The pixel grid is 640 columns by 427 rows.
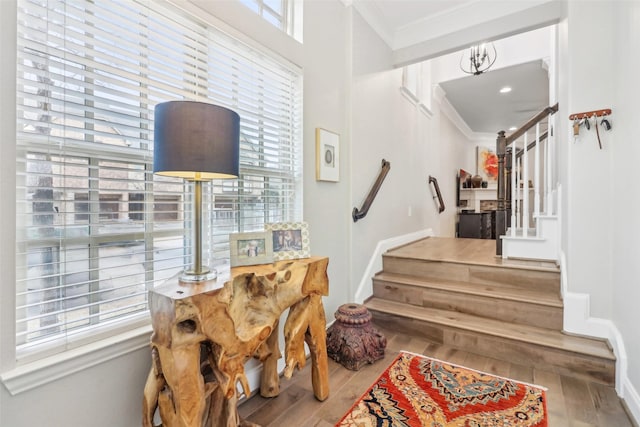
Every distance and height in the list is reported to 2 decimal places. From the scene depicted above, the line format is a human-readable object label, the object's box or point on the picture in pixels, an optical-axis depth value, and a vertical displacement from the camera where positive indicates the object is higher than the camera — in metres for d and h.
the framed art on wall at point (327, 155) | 2.26 +0.44
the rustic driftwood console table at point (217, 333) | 1.07 -0.48
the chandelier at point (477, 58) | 3.77 +2.18
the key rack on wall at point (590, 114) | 1.97 +0.65
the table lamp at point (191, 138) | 1.06 +0.26
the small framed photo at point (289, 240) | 1.63 -0.15
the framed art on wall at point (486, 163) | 7.85 +1.28
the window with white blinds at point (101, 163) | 1.02 +0.18
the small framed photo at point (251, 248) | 1.45 -0.18
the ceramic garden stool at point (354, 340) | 2.10 -0.92
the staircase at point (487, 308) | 2.01 -0.82
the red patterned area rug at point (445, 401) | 1.55 -1.06
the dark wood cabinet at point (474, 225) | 6.23 -0.27
